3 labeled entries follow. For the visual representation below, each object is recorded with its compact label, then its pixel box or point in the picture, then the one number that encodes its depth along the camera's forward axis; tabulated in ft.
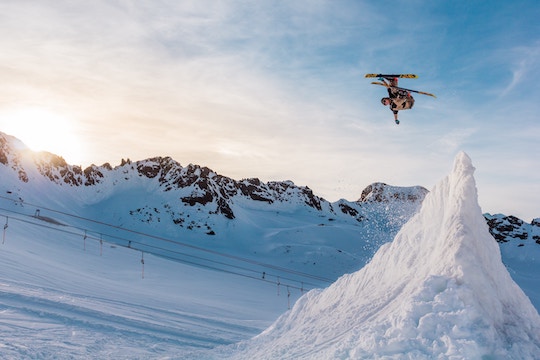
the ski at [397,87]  75.59
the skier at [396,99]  75.41
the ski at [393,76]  76.07
